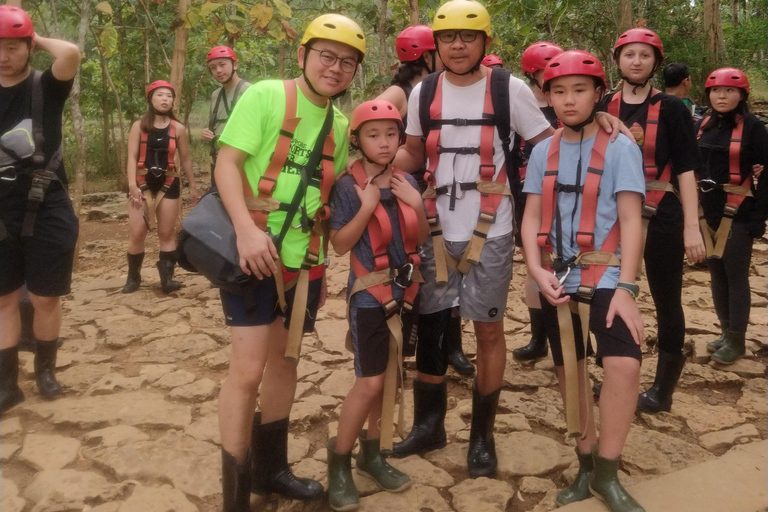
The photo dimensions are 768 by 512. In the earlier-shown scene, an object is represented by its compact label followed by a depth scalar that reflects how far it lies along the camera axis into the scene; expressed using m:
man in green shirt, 2.66
